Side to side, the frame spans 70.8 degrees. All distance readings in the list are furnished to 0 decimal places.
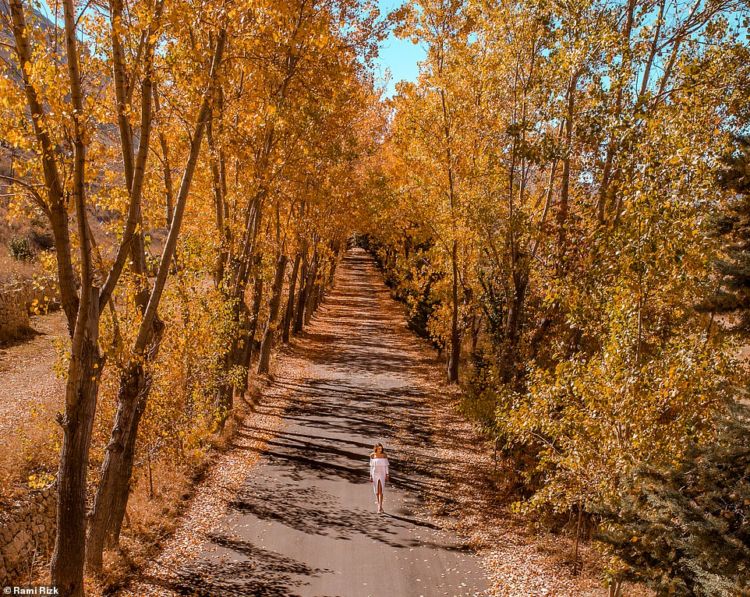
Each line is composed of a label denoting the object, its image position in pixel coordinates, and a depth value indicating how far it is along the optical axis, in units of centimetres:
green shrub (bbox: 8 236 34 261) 3133
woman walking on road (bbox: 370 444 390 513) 1272
